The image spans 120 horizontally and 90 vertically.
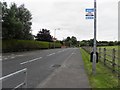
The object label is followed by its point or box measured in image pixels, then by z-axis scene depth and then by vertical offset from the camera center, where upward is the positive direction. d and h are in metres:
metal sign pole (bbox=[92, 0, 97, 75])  5.03 -0.40
